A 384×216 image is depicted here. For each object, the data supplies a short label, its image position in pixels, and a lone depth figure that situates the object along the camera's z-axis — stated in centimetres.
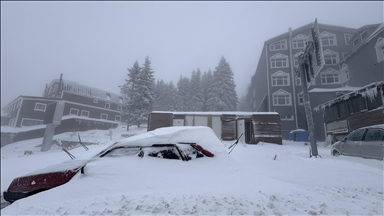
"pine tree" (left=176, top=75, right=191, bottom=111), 3532
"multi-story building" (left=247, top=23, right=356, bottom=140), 2489
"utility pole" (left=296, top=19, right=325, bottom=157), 796
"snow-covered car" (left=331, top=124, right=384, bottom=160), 484
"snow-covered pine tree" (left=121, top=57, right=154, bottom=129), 2812
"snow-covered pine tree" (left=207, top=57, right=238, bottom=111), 3034
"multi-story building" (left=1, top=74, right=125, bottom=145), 2997
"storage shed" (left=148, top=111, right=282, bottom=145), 1622
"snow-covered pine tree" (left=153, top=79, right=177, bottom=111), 3350
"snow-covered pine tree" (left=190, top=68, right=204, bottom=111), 3487
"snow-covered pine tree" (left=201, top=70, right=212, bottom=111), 3612
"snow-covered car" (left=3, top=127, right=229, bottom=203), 339
